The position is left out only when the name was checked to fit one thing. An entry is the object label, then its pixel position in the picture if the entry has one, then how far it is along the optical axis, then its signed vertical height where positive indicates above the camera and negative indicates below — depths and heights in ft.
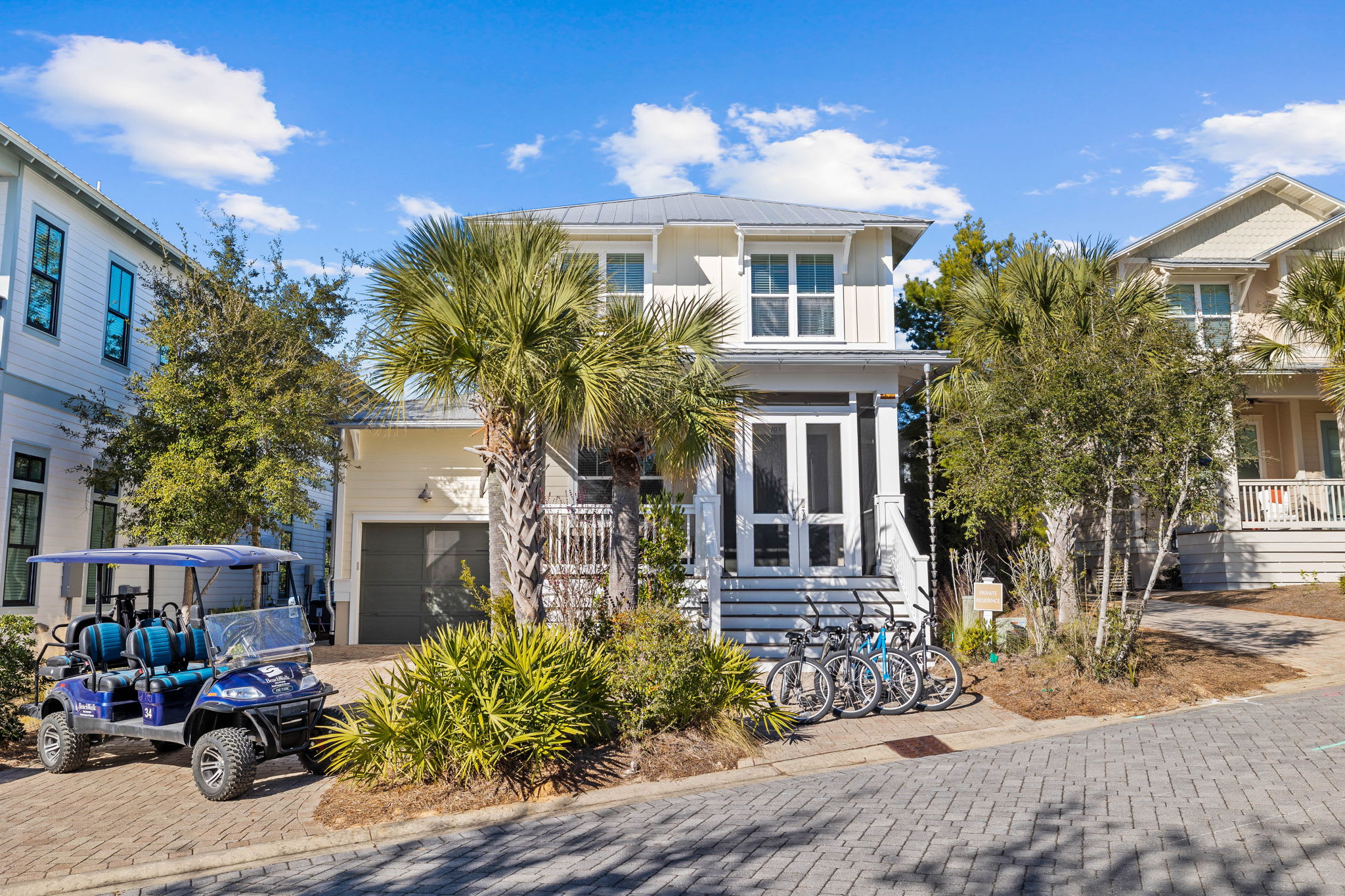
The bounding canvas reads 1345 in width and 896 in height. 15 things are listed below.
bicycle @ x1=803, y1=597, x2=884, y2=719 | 32.04 -4.68
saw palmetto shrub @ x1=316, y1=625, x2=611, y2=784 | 23.24 -4.30
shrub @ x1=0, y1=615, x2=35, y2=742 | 29.45 -4.16
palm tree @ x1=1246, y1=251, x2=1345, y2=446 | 55.21 +14.41
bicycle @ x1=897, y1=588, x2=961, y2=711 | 33.24 -4.52
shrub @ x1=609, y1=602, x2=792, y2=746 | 26.04 -3.90
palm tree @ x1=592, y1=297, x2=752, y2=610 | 33.71 +5.08
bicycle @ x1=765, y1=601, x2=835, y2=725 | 31.22 -4.80
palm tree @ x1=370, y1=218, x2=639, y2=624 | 27.73 +6.05
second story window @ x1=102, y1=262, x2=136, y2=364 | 53.26 +13.34
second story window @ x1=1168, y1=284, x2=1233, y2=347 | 69.26 +18.61
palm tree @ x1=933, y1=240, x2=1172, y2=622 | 37.22 +11.41
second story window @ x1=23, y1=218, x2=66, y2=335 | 46.42 +13.58
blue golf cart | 24.56 -3.91
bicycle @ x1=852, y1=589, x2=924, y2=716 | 32.35 -4.54
